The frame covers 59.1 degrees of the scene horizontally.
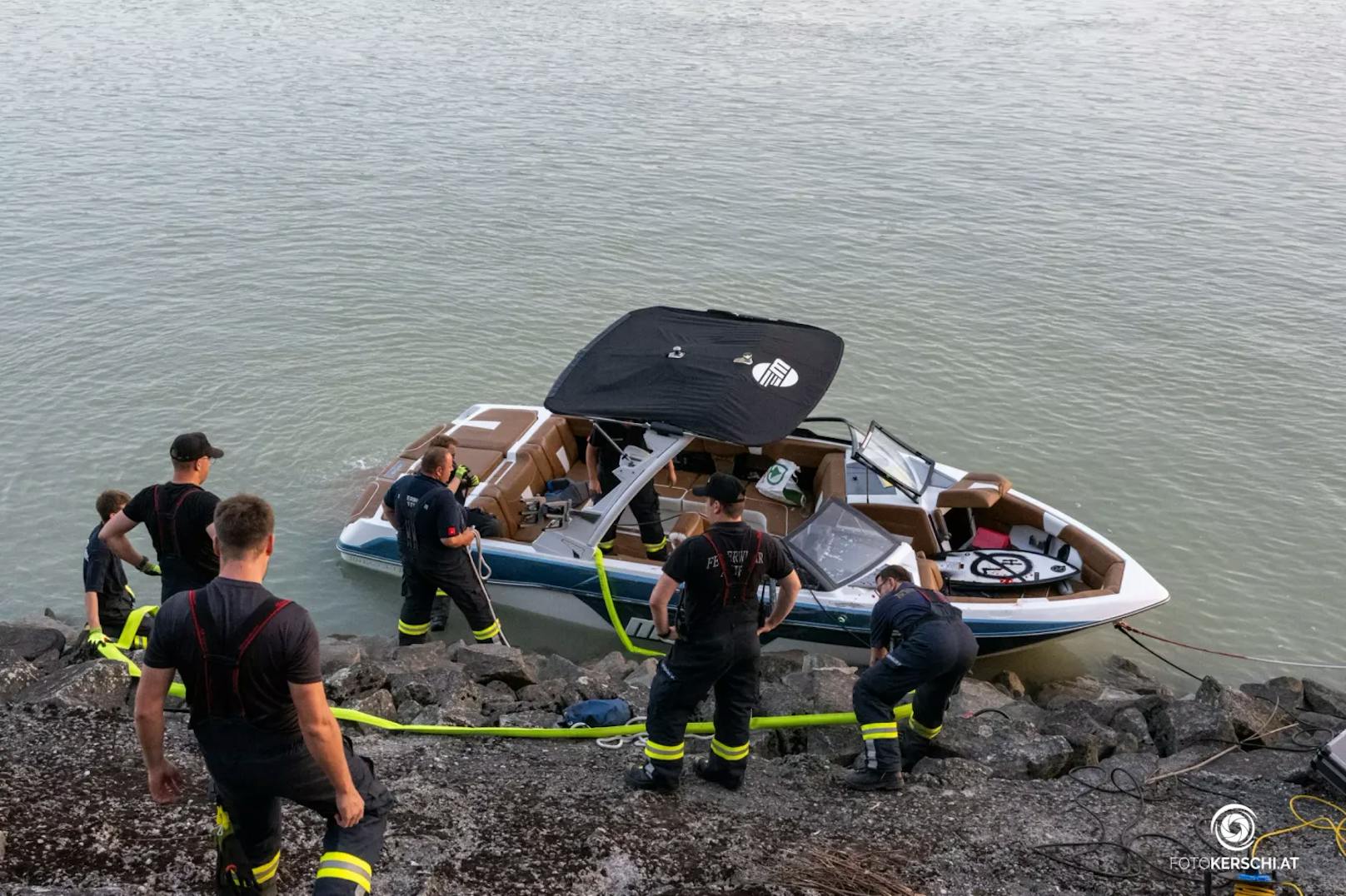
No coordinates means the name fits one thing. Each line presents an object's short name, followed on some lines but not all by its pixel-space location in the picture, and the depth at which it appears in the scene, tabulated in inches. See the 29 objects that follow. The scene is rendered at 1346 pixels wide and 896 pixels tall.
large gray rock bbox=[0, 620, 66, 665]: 307.9
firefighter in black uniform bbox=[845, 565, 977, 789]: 252.1
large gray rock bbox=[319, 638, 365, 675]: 320.5
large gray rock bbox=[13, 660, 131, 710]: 263.9
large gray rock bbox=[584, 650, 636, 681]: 363.9
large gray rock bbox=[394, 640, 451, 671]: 330.6
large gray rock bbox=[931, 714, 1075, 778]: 271.6
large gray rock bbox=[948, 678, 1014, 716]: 320.5
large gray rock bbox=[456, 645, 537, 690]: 323.0
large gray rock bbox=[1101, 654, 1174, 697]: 379.2
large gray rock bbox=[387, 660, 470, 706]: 299.0
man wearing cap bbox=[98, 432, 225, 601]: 255.1
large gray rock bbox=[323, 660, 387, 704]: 288.4
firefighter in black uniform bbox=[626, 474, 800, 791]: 232.5
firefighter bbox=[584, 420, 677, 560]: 390.6
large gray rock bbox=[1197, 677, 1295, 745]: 298.7
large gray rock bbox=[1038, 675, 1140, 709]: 362.9
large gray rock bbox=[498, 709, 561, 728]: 286.8
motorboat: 362.9
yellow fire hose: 272.8
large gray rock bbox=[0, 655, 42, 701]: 277.9
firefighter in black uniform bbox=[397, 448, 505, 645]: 321.4
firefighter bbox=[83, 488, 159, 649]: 289.6
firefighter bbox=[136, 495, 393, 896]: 164.2
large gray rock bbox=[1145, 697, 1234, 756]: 295.3
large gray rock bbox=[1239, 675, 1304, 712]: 346.6
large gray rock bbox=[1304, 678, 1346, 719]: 344.2
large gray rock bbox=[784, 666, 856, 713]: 294.7
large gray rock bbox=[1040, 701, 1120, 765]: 281.9
